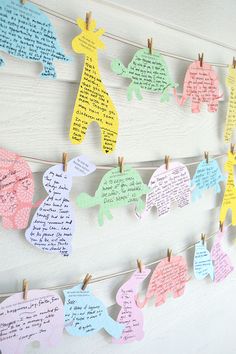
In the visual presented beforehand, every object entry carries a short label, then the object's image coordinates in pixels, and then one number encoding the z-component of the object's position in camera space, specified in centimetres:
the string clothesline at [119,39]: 65
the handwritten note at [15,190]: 62
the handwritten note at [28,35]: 60
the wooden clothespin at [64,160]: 69
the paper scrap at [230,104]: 107
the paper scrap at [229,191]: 111
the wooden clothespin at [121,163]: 79
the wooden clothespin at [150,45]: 82
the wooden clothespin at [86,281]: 76
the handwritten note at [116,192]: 75
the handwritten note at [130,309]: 84
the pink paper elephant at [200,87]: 92
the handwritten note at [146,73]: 78
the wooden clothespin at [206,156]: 101
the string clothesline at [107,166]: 66
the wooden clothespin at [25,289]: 67
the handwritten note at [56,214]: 67
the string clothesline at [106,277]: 71
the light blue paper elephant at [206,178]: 98
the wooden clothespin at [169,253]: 94
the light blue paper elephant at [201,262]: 103
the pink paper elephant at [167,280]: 91
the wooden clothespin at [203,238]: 105
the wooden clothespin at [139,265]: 87
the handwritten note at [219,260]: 110
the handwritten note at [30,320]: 66
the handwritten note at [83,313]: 74
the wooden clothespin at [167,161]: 89
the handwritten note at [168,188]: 87
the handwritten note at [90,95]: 70
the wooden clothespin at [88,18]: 70
